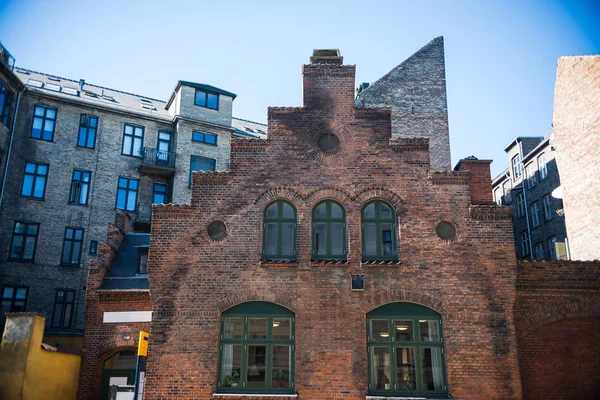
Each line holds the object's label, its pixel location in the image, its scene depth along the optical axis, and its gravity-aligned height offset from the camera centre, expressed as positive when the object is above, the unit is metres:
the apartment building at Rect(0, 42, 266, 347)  27.36 +11.58
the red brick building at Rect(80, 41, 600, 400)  13.39 +2.44
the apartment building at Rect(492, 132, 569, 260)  33.84 +12.40
